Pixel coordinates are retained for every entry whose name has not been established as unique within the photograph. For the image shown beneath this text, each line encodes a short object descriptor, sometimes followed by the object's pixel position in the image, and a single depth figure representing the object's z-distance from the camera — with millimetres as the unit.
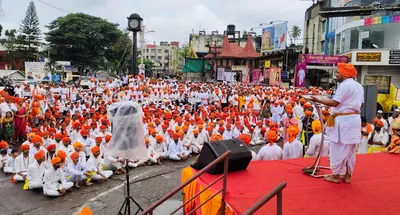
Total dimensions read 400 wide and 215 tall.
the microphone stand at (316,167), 4207
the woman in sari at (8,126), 9680
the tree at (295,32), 51797
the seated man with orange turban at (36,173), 6535
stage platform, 3242
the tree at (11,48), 45781
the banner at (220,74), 32788
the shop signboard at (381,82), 14008
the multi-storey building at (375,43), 22219
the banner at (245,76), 32500
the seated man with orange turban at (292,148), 6066
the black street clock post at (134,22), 16828
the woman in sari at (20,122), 10508
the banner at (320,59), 20234
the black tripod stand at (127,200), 4652
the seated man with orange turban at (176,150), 9141
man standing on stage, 3756
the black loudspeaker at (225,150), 4172
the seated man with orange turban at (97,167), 7141
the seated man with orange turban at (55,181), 6312
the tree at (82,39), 45906
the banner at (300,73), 19500
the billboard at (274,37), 34094
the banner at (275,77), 26156
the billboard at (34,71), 24895
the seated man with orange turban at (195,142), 9789
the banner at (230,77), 32094
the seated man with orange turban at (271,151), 5793
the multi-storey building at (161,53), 95500
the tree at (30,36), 45391
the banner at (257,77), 29781
